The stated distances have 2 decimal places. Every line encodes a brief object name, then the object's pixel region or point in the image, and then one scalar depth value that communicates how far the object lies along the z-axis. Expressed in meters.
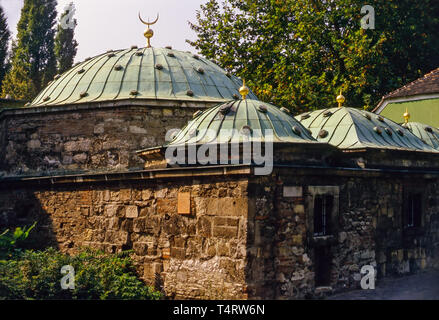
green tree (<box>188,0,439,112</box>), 24.84
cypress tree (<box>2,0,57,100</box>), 39.22
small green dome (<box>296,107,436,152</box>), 14.23
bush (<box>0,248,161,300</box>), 10.56
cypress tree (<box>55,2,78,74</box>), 40.41
